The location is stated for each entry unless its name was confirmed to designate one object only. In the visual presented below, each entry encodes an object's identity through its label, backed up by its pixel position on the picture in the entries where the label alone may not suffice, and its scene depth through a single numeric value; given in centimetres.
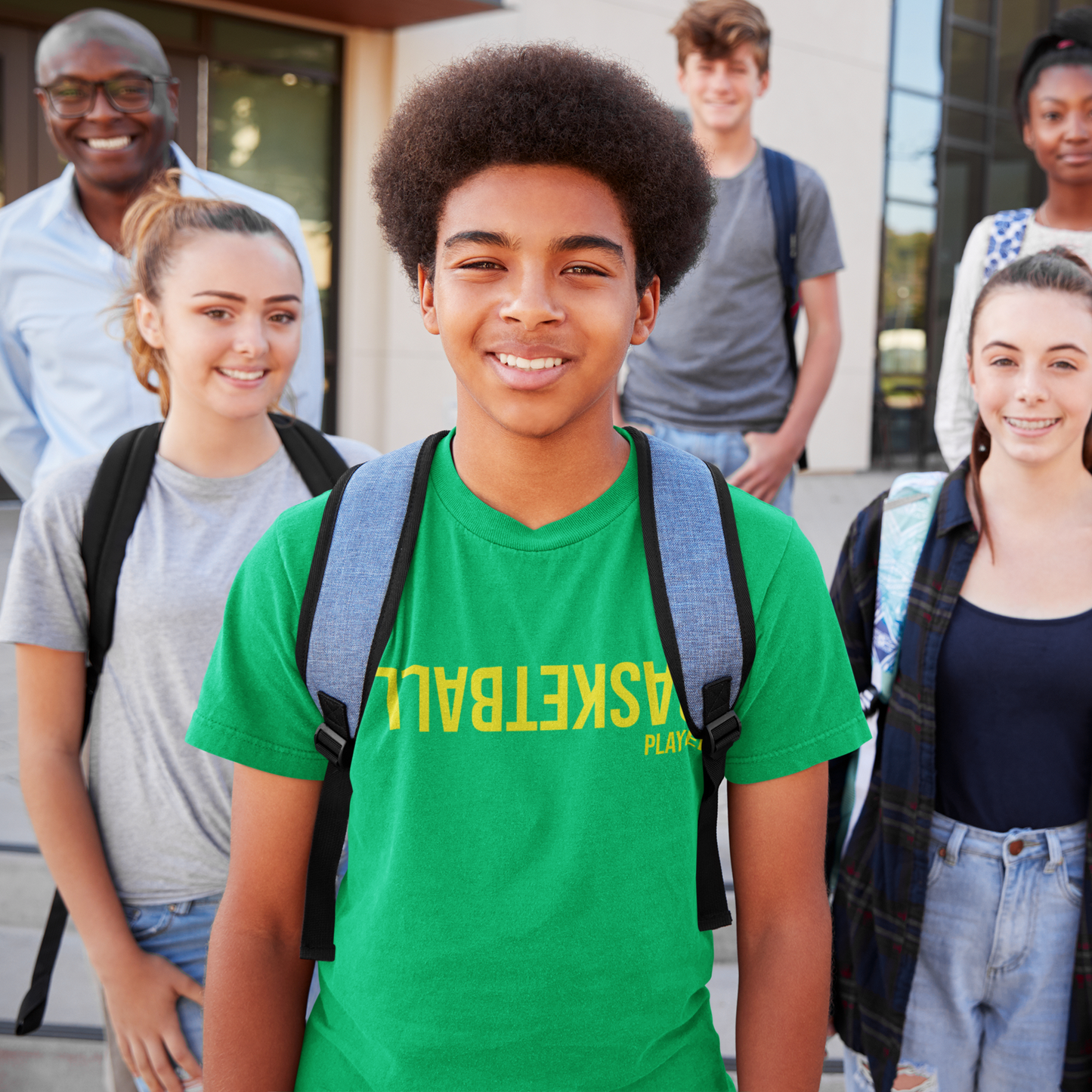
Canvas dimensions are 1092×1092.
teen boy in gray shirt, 329
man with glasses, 289
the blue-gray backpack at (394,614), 130
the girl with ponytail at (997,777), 200
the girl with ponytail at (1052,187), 304
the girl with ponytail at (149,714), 187
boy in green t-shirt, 128
